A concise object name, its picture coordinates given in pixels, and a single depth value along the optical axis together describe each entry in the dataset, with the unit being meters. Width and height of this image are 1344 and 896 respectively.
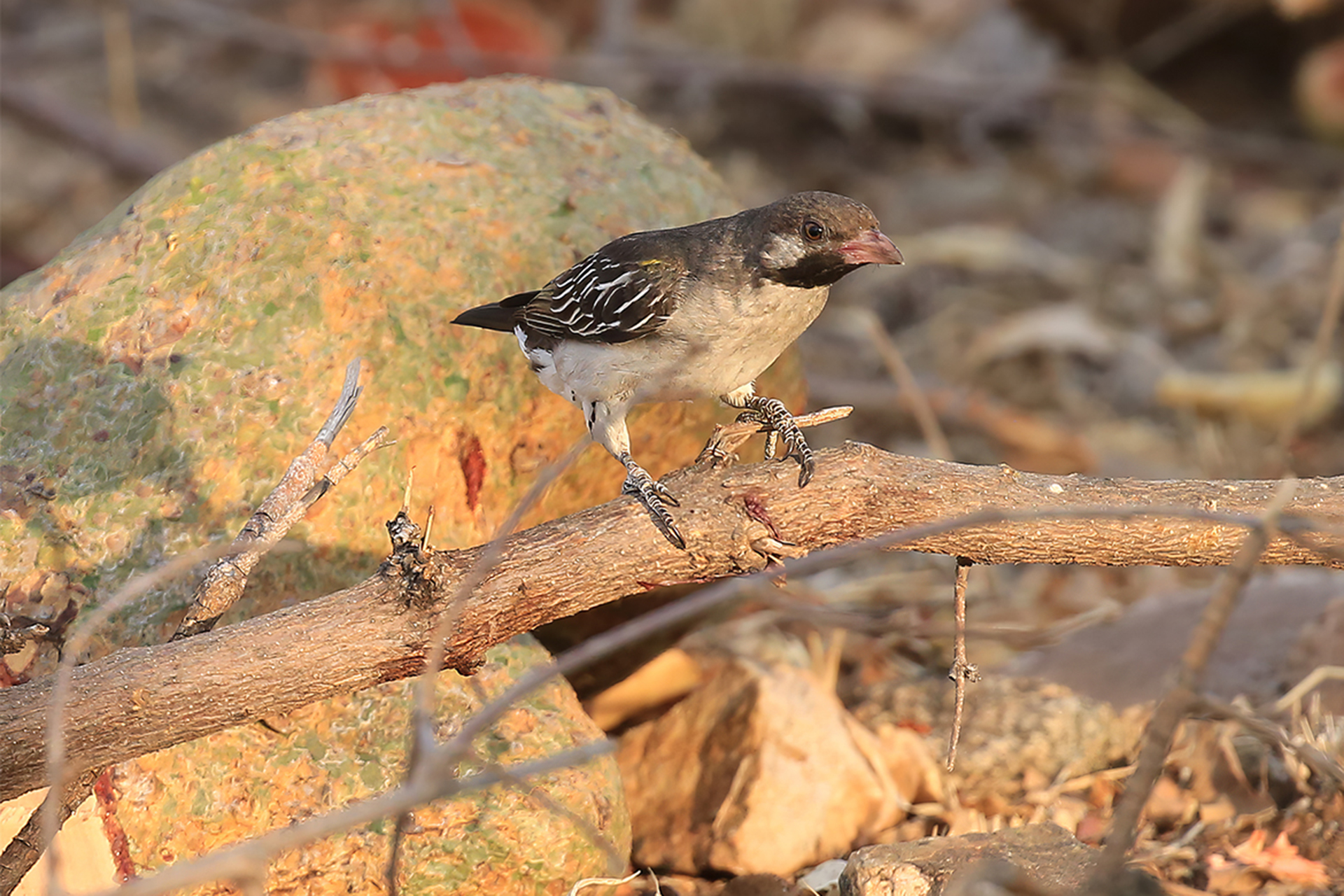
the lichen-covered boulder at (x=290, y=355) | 6.23
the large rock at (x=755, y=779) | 6.87
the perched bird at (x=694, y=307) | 6.20
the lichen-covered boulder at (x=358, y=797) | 5.72
